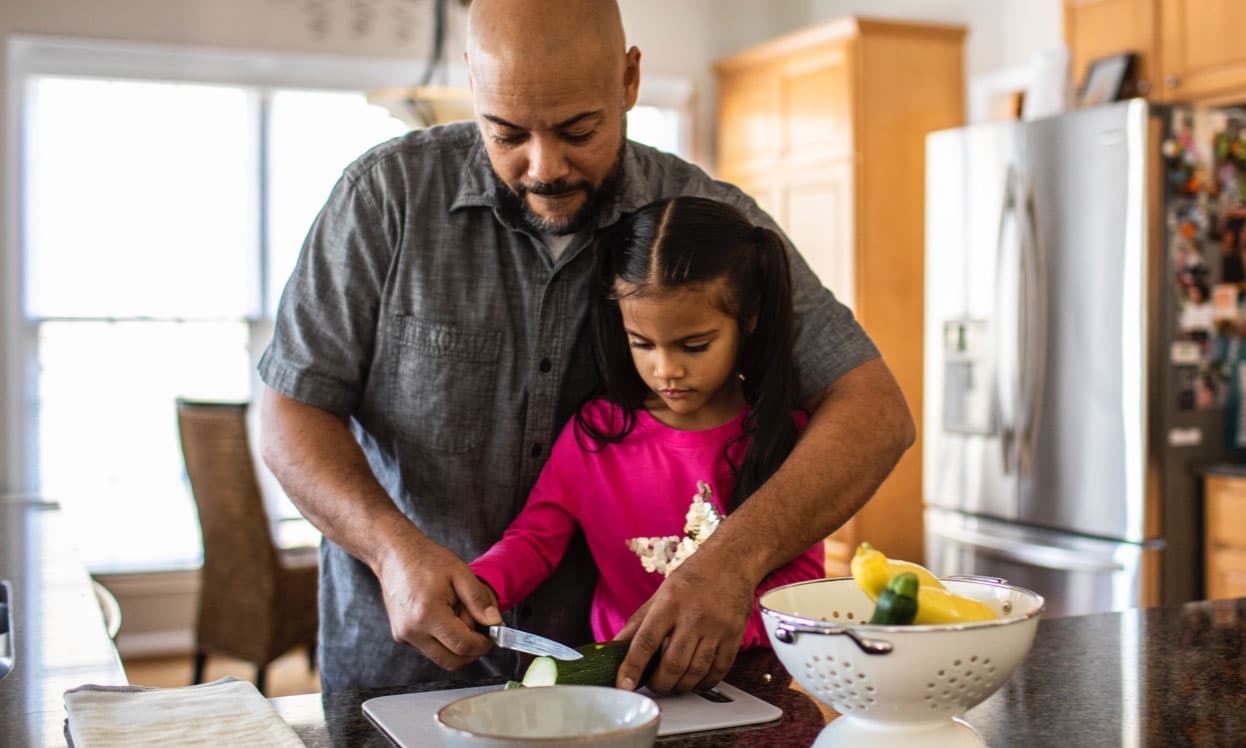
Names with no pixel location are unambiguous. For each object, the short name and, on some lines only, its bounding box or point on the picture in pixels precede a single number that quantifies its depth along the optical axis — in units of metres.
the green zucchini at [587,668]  1.04
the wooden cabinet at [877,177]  4.57
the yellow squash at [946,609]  0.86
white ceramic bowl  0.81
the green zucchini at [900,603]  0.84
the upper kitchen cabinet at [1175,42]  3.43
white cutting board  1.02
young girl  1.46
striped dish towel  0.97
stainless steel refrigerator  3.27
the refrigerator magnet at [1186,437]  3.29
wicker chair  3.56
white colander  0.82
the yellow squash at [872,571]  0.87
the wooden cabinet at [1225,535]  3.19
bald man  1.39
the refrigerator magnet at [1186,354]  3.29
